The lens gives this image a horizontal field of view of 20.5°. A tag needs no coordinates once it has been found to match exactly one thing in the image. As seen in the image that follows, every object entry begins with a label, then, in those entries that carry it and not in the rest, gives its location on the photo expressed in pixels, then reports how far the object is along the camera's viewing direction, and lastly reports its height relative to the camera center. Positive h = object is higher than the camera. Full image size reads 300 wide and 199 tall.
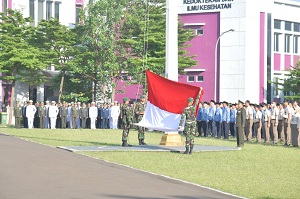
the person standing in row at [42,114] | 51.00 -0.84
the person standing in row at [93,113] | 53.12 -0.83
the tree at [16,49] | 61.69 +3.86
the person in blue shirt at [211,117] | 43.94 -0.85
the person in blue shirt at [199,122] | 44.66 -1.13
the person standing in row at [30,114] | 49.78 -0.82
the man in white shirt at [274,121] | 37.47 -0.90
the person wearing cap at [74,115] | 52.62 -0.92
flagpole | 32.44 +2.32
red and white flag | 29.72 -0.04
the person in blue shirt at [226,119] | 42.44 -0.92
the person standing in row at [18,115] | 50.59 -0.90
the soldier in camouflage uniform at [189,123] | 26.95 -0.72
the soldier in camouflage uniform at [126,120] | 30.03 -0.70
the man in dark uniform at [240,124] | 31.95 -0.88
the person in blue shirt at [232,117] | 42.53 -0.82
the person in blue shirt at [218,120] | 43.25 -0.99
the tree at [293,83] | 66.68 +1.49
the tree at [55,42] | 64.44 +4.61
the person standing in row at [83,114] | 53.22 -0.86
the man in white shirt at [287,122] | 35.88 -0.92
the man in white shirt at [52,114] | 51.34 -0.84
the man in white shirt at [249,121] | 39.31 -0.95
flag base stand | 30.98 -1.46
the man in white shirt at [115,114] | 52.84 -0.88
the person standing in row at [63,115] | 52.31 -0.92
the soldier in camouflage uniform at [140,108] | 30.45 -0.27
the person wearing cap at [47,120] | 52.00 -1.24
